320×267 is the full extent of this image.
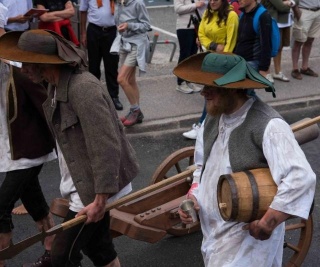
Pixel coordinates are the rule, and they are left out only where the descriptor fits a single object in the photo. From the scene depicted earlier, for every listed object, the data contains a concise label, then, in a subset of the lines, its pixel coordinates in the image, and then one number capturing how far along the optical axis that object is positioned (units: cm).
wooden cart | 418
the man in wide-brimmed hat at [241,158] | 285
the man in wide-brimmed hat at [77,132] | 333
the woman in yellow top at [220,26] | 683
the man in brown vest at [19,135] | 401
